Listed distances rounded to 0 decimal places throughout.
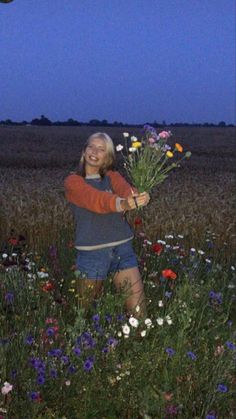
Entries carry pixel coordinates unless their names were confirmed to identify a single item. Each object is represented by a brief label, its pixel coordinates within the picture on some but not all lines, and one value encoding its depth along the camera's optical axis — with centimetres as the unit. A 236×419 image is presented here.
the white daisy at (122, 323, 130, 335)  377
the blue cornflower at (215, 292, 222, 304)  468
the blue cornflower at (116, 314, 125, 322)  415
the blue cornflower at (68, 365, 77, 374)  359
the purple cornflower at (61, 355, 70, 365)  350
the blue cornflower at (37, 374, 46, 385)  324
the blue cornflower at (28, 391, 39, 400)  316
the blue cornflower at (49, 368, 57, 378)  346
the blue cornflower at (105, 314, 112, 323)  414
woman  489
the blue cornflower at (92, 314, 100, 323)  387
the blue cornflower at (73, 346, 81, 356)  348
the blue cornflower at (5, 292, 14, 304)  443
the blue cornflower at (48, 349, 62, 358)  355
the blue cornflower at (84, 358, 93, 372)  335
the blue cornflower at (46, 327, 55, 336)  368
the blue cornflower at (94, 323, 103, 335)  395
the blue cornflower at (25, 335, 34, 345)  366
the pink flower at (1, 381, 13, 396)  310
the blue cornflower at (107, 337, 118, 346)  373
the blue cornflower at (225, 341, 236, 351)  381
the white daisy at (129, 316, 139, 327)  379
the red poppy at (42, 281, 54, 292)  466
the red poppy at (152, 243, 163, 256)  511
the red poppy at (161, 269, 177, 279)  425
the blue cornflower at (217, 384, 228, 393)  346
